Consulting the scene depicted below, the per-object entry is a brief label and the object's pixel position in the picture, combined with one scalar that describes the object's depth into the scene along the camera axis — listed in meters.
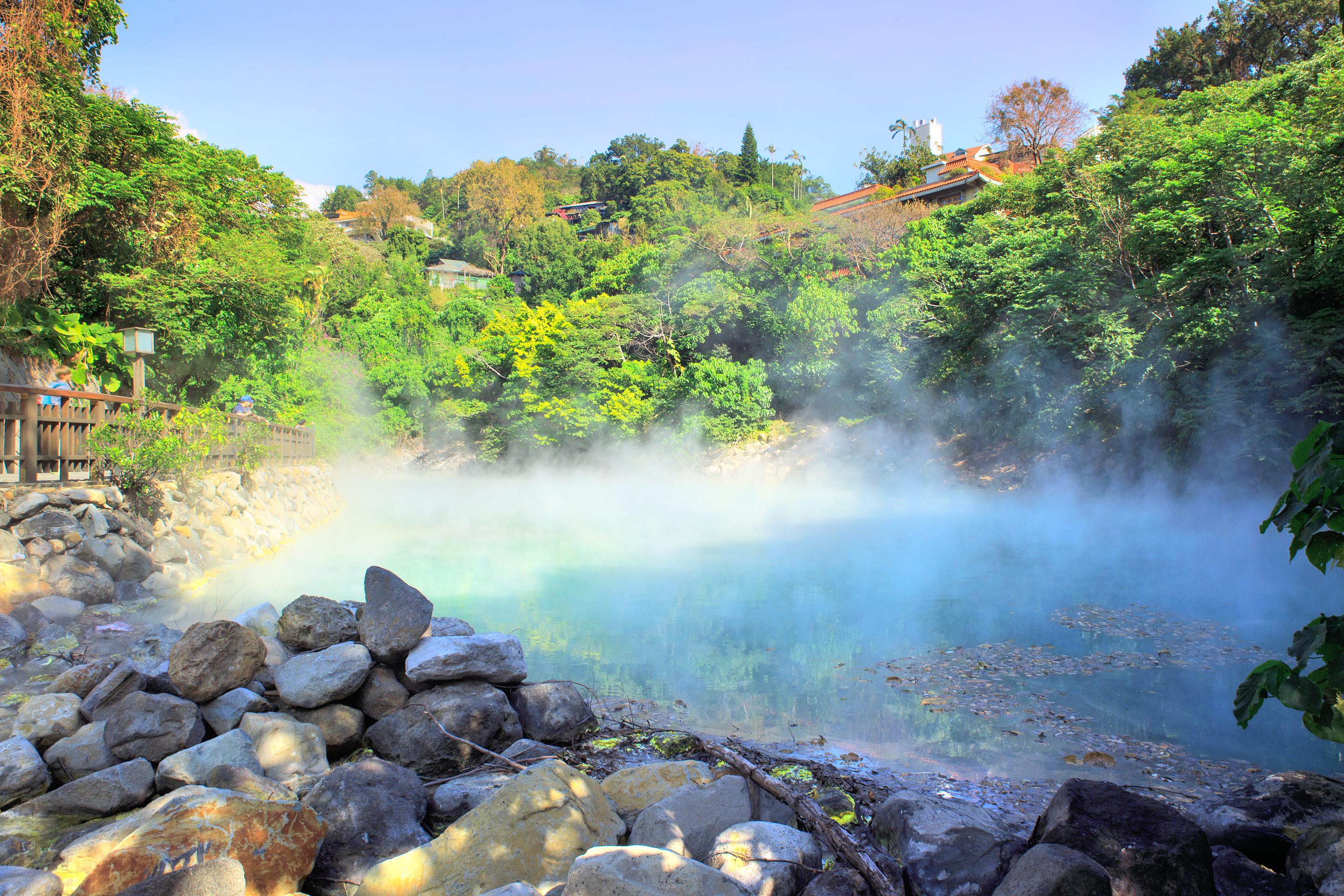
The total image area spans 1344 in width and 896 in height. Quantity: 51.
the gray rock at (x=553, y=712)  4.90
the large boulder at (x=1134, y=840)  2.74
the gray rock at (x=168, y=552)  8.58
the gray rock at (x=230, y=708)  4.26
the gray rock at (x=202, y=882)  2.52
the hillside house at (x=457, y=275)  49.34
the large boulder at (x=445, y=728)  4.49
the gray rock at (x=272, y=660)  4.71
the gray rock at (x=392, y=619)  4.89
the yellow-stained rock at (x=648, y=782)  3.74
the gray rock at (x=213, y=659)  4.32
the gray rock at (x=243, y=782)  3.64
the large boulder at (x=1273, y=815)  3.15
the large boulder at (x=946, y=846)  3.01
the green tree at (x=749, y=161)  41.91
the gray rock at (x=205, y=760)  3.72
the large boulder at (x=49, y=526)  6.86
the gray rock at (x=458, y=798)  3.81
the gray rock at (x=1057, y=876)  2.59
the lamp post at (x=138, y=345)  10.91
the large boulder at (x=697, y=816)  3.30
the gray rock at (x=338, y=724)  4.52
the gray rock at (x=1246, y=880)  2.80
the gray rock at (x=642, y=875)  2.49
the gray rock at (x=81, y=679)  4.32
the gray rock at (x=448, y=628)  5.54
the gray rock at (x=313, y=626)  5.02
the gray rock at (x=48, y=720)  3.96
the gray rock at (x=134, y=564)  7.75
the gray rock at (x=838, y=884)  2.81
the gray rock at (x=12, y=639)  5.36
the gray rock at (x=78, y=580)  6.76
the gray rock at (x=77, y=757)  3.83
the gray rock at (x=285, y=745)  4.10
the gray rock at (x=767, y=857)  2.93
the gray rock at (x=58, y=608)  6.30
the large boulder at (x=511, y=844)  2.94
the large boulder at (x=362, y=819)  3.31
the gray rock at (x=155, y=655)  4.38
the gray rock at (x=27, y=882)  2.66
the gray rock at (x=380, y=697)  4.78
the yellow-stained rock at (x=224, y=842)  2.79
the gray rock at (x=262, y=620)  5.20
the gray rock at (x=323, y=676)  4.58
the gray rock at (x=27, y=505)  6.89
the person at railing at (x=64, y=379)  12.41
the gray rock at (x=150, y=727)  3.90
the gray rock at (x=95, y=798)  3.52
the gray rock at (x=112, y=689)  4.11
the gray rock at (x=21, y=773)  3.62
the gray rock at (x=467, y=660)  4.81
